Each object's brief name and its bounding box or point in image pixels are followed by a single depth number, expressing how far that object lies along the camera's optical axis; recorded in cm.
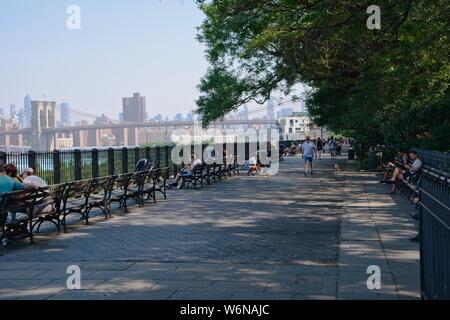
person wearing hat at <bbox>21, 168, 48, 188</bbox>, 1095
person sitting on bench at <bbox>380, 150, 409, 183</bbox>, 1717
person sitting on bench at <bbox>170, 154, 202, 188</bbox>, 2023
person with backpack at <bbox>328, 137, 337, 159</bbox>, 5147
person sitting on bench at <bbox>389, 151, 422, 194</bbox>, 1557
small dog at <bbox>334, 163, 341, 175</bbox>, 2799
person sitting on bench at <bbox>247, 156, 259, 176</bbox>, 2755
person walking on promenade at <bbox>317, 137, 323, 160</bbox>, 4777
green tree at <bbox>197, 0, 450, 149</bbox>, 1339
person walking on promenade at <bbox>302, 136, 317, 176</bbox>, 2619
